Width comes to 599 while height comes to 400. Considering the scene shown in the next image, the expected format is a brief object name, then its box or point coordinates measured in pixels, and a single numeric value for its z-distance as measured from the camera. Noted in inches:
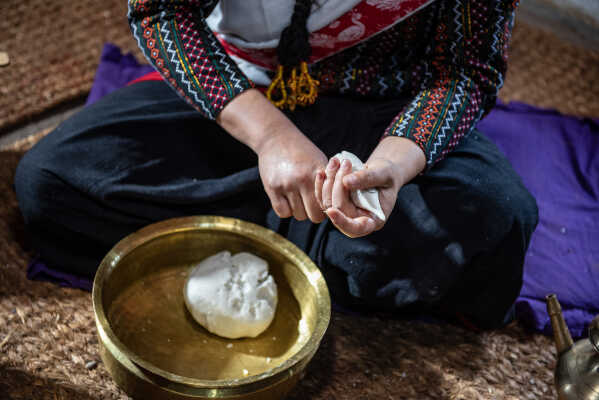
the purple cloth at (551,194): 50.6
